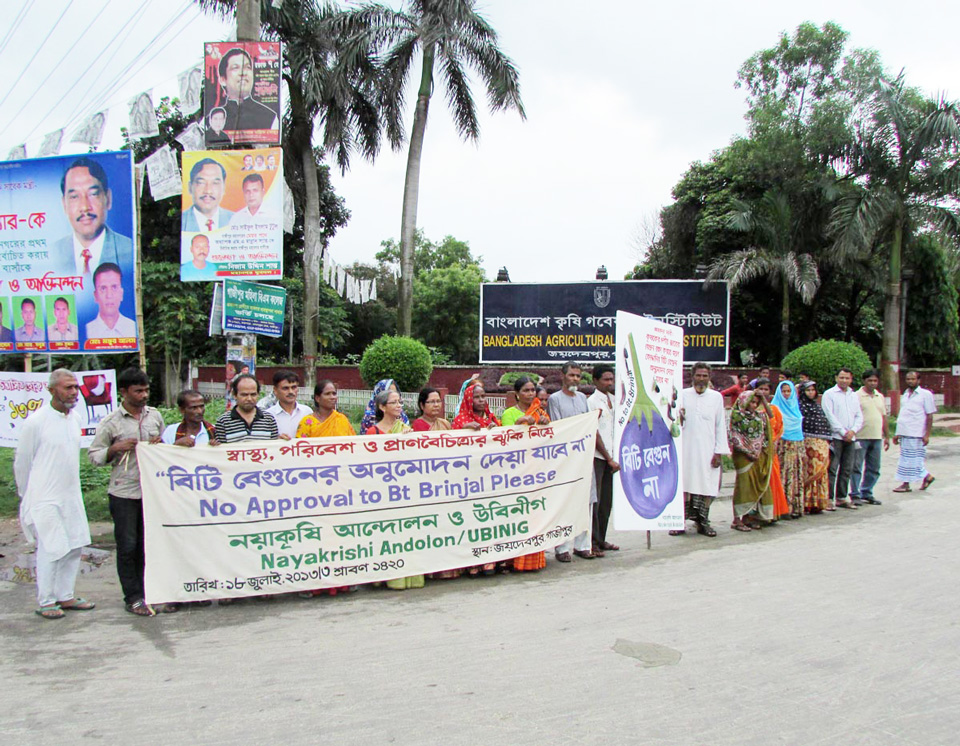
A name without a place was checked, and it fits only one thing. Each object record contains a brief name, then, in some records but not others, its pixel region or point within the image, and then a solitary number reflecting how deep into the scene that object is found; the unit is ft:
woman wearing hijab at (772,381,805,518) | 28.81
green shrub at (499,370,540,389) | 61.24
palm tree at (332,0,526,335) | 68.85
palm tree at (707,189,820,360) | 69.15
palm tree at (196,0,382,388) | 69.46
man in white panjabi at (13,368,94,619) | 16.89
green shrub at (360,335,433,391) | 58.95
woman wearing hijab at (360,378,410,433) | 21.15
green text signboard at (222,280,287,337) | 30.25
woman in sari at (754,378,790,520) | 27.02
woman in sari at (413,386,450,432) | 20.54
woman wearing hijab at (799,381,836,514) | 29.66
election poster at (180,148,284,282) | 30.81
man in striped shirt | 18.70
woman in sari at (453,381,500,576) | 21.21
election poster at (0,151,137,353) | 26.78
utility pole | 32.40
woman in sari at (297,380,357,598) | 20.24
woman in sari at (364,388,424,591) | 20.16
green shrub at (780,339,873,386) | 57.31
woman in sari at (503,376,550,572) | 21.29
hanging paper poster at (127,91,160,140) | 33.88
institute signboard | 67.15
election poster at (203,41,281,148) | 31.63
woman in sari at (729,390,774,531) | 26.58
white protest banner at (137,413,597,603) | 17.58
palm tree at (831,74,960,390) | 64.28
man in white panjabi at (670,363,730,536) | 25.85
